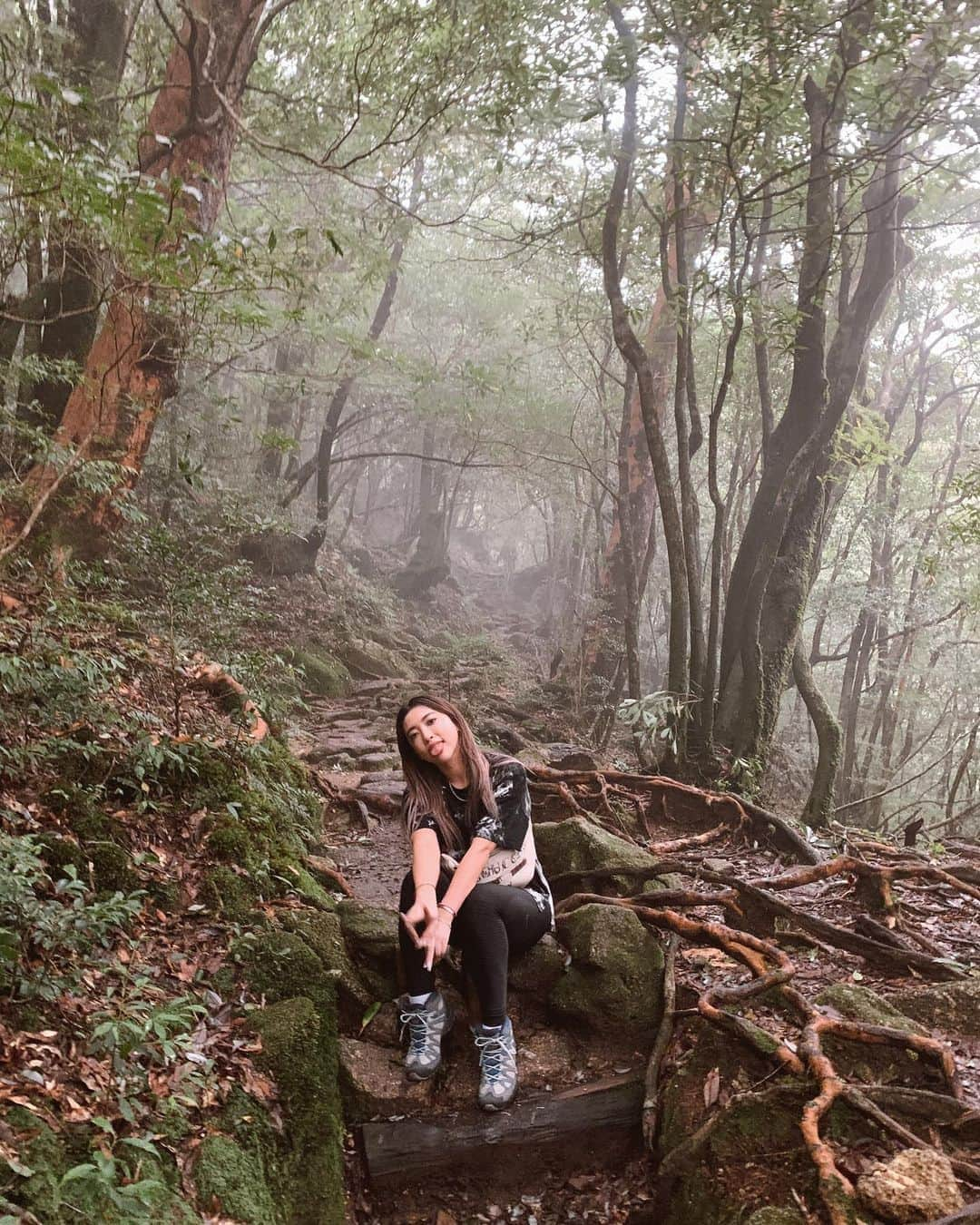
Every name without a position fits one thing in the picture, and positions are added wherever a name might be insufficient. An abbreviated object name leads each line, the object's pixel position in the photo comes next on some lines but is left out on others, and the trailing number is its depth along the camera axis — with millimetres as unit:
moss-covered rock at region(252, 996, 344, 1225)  3193
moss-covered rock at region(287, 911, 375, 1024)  3949
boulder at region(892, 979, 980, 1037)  3697
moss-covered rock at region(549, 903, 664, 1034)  3980
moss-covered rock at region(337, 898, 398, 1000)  4113
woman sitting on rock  3586
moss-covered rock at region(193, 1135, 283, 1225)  2742
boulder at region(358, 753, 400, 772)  8227
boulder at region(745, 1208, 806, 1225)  2676
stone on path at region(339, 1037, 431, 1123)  3535
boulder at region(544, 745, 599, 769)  8180
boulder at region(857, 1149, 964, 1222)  2562
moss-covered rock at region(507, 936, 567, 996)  4195
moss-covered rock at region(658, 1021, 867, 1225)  2910
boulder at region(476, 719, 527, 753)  9836
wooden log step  3471
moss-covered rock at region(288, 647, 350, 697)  11532
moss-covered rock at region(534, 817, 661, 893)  5152
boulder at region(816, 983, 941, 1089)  3318
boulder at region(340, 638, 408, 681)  13133
